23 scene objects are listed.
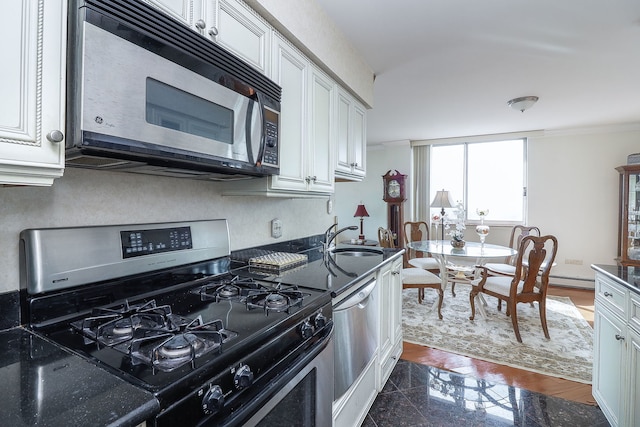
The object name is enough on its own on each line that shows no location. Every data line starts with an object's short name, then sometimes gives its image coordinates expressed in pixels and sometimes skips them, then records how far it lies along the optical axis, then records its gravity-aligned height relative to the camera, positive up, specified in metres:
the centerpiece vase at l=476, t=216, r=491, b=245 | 3.69 -0.23
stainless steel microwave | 0.73 +0.34
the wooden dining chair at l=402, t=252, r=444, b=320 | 3.27 -0.75
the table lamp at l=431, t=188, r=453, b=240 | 4.54 +0.18
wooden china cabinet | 3.91 -0.02
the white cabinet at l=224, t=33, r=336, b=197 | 1.50 +0.44
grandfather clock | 5.21 +0.20
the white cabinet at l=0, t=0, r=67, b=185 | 0.63 +0.26
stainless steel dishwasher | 1.34 -0.60
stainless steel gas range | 0.67 -0.33
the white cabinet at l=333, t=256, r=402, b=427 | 1.46 -0.87
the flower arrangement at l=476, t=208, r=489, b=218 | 4.49 +0.01
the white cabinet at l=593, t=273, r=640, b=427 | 1.38 -0.70
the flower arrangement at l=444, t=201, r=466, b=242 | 3.62 -0.18
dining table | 3.24 -0.44
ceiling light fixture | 3.19 +1.17
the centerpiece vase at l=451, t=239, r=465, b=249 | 3.57 -0.37
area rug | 2.39 -1.14
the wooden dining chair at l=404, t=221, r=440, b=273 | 3.91 -0.65
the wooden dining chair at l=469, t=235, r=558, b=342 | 2.74 -0.69
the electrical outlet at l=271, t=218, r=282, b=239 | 1.96 -0.11
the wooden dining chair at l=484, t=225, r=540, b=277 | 3.76 -0.68
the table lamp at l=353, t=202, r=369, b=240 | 5.55 -0.01
